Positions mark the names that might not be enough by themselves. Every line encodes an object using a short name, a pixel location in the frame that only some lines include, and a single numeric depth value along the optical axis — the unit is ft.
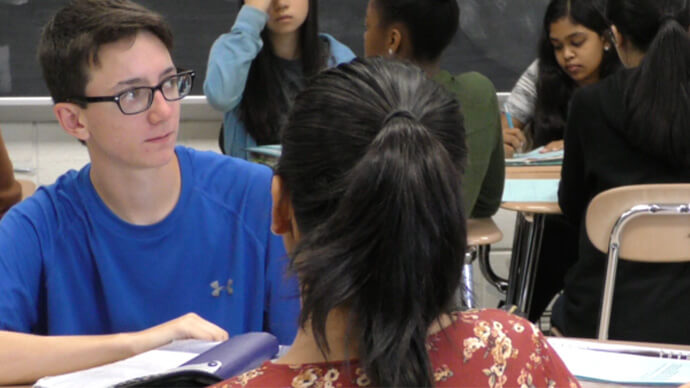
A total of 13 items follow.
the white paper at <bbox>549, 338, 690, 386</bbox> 8.48
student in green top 16.48
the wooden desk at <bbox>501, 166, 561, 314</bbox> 19.51
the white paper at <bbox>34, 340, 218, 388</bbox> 7.93
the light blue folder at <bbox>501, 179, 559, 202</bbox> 18.31
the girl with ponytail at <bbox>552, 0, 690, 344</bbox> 14.70
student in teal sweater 19.17
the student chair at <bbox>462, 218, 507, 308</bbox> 17.42
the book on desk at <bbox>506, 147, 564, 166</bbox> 20.77
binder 7.12
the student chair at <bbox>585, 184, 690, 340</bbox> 14.05
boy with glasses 10.10
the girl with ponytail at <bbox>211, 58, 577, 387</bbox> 5.75
